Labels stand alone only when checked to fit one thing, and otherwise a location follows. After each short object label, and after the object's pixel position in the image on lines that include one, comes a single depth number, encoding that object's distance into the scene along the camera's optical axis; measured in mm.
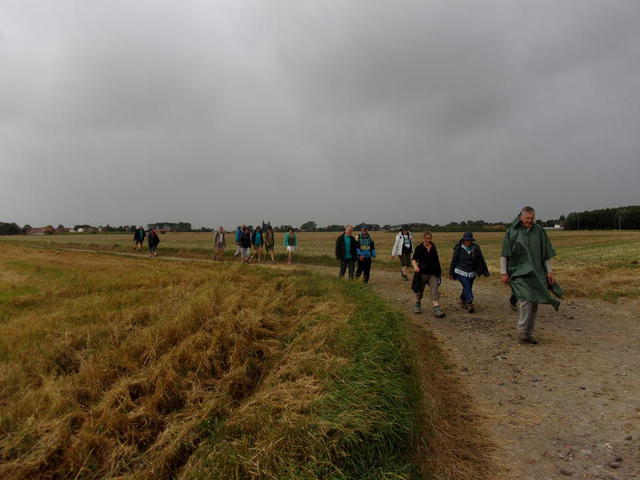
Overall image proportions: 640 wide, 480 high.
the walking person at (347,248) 11336
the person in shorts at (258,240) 21188
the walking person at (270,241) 21034
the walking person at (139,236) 28250
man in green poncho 5945
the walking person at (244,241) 19889
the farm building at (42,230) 132225
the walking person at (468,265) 8258
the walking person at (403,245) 13071
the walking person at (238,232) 19936
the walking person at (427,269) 8148
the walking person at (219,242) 20948
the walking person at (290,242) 19688
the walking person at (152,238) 24891
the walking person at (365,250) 11086
